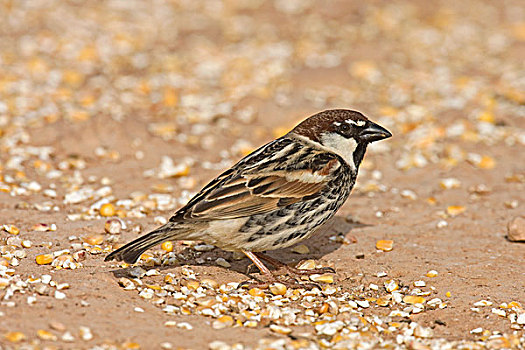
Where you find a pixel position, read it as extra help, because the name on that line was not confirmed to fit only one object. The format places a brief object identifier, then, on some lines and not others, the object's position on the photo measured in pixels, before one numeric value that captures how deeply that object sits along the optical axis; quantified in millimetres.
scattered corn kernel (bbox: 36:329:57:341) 7572
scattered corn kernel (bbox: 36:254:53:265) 9693
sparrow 9711
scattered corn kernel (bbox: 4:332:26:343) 7453
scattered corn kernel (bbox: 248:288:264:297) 9484
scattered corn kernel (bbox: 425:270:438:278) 10156
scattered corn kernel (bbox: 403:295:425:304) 9430
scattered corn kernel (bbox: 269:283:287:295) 9672
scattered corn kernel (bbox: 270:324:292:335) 8375
